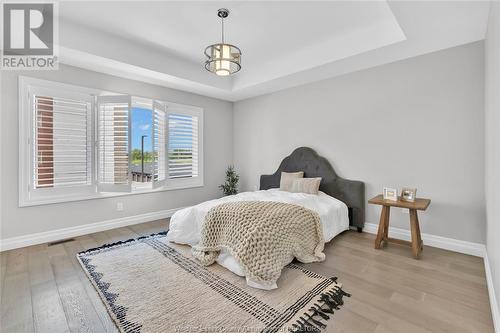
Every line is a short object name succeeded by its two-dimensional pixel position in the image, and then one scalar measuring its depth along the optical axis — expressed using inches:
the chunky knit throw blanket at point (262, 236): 86.2
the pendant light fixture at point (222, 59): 96.0
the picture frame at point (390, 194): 116.7
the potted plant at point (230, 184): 207.2
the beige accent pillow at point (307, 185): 148.7
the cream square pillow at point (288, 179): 161.6
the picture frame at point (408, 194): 113.3
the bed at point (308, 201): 117.0
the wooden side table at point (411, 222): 106.7
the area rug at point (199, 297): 66.1
